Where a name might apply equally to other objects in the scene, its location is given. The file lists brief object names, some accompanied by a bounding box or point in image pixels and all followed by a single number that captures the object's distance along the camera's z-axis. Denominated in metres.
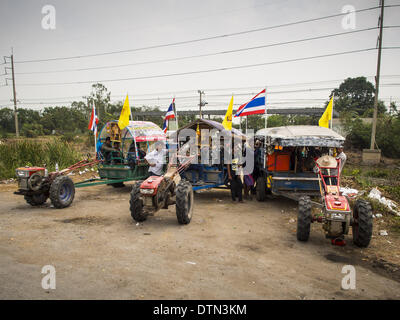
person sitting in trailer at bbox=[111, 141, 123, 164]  10.47
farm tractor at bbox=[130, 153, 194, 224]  6.46
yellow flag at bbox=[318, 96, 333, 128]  10.40
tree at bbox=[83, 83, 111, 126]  29.80
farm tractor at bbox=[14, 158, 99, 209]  7.75
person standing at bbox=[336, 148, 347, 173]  8.70
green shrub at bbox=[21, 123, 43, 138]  37.78
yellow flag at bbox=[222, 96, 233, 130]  10.40
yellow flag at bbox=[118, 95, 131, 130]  9.54
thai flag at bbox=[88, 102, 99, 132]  11.88
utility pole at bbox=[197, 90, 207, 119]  31.82
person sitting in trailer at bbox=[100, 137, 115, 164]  10.46
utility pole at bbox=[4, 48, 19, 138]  29.65
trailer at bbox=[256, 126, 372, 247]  5.25
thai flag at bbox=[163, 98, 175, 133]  13.23
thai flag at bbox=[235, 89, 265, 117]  9.64
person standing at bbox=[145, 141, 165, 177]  8.99
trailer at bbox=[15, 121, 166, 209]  7.85
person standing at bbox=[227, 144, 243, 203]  9.30
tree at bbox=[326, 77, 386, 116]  46.78
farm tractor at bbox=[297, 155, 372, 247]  5.16
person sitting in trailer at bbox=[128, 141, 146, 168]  10.48
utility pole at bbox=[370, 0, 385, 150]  18.77
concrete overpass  31.45
